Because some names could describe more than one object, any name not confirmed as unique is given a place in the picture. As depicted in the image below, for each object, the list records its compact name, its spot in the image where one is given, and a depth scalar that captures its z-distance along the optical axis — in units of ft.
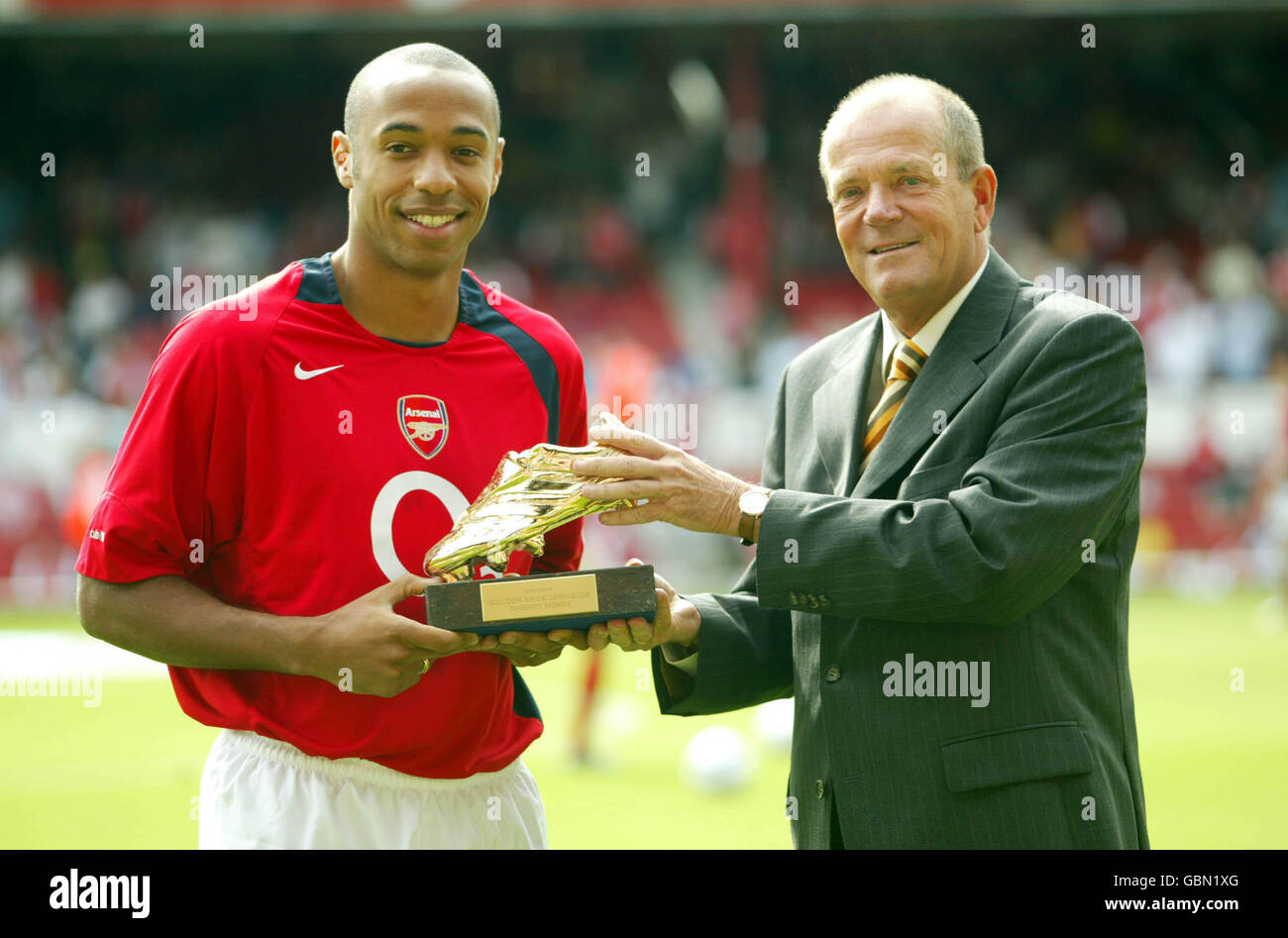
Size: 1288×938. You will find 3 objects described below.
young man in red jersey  8.70
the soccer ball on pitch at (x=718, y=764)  22.04
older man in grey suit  8.83
